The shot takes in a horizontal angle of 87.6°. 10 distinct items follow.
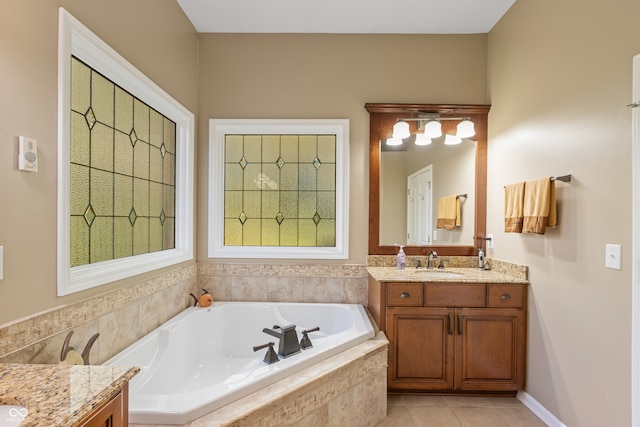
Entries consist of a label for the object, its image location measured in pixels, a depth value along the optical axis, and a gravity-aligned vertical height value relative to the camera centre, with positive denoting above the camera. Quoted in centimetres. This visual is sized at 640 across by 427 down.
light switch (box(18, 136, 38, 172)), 123 +21
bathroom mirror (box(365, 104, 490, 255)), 289 +32
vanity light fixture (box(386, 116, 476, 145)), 279 +68
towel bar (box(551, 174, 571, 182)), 190 +20
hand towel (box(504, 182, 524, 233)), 221 +4
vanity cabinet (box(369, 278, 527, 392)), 233 -87
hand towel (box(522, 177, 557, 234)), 198 +4
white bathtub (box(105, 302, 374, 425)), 133 -83
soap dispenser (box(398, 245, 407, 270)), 279 -40
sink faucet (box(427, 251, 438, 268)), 282 -39
